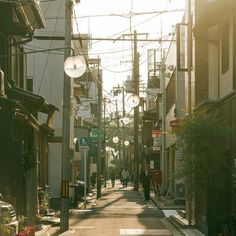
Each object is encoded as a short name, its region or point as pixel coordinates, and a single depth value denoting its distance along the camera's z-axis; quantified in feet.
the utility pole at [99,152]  141.90
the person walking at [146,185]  133.18
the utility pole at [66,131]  71.31
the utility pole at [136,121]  171.63
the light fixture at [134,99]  139.80
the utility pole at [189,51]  72.74
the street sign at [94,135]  147.63
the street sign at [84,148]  103.30
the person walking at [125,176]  222.58
